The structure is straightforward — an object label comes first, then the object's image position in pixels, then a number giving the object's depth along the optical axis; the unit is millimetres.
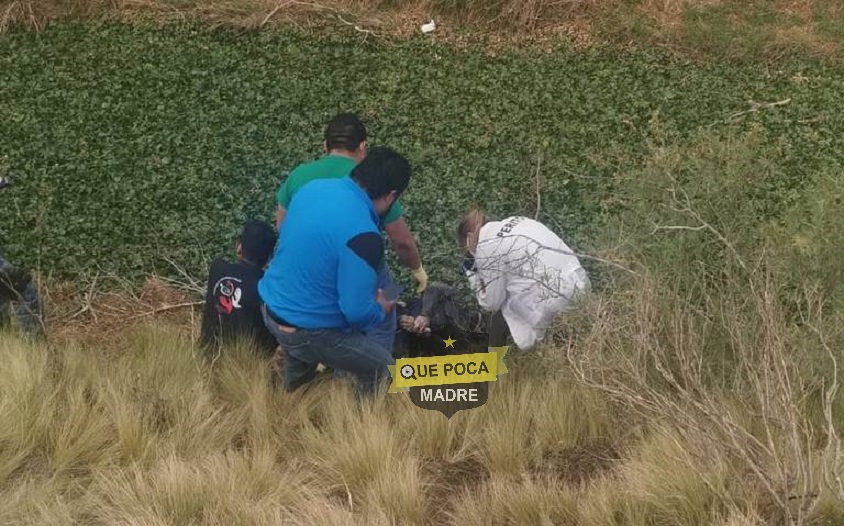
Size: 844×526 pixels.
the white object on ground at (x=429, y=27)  11266
